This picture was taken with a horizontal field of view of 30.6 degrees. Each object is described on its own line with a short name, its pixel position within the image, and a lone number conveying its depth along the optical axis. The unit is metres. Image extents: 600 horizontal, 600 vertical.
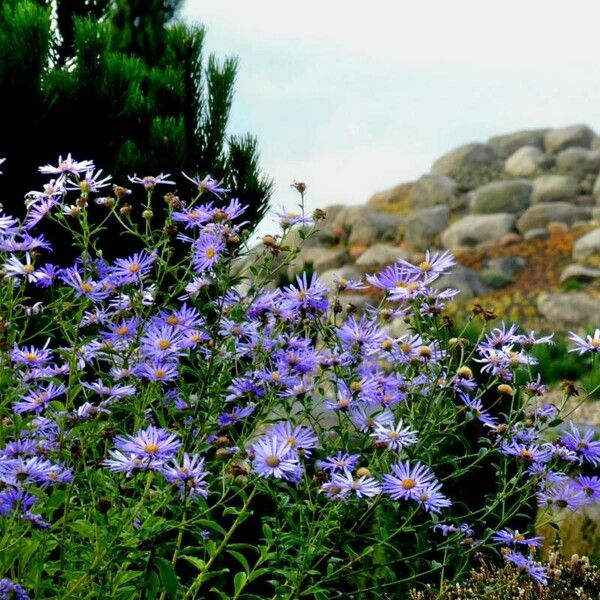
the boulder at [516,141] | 22.73
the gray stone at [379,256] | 16.89
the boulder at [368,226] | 18.47
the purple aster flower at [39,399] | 3.00
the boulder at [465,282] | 14.86
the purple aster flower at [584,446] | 3.18
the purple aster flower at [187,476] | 2.41
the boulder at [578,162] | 20.11
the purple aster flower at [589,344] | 3.11
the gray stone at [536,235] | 17.44
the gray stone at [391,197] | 21.05
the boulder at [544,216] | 17.81
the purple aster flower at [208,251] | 2.83
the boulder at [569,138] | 21.91
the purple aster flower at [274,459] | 2.53
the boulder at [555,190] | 18.91
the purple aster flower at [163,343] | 2.86
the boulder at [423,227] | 17.86
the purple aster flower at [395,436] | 2.76
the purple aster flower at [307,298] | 3.12
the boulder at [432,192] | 19.94
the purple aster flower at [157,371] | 2.79
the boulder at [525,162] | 21.14
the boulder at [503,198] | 18.70
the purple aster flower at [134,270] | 3.03
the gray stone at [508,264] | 16.25
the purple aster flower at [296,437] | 2.70
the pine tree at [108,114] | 6.42
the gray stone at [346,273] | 16.12
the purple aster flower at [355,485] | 2.61
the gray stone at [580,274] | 15.19
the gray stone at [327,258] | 17.53
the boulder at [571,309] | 13.73
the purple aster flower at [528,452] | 3.05
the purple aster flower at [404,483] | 2.66
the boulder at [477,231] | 17.66
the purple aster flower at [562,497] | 3.26
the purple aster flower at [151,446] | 2.41
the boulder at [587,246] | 16.06
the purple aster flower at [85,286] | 2.96
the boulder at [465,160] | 21.83
